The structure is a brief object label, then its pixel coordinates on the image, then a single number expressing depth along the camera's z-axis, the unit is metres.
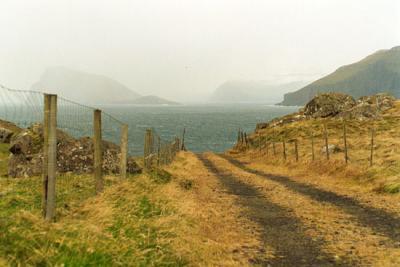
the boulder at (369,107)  47.34
